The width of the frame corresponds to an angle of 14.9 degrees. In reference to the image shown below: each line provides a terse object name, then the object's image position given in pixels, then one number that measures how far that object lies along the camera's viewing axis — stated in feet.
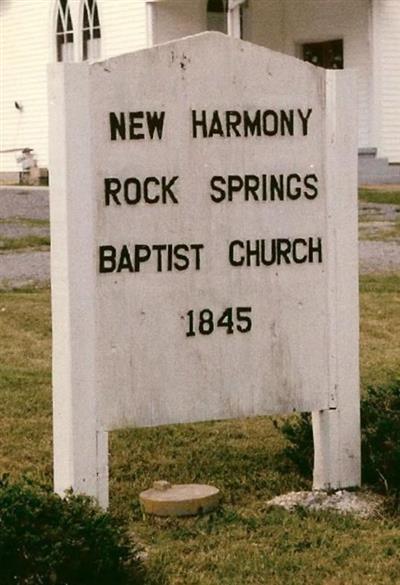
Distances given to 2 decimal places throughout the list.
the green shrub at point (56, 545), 15.53
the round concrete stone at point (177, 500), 19.80
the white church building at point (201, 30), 92.48
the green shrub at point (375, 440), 20.86
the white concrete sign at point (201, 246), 19.33
